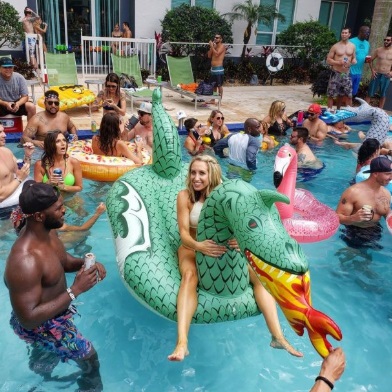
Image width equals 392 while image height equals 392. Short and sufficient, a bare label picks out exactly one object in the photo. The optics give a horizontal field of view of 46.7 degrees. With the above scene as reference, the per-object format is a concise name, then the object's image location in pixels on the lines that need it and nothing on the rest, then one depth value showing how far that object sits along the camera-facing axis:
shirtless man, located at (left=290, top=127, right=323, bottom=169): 7.09
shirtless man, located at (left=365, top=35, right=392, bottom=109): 11.22
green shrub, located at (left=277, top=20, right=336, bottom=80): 16.00
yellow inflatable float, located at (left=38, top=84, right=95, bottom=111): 9.39
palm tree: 15.28
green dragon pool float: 2.61
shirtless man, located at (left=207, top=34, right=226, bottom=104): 12.13
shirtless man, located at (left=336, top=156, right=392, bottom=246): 4.73
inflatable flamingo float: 4.58
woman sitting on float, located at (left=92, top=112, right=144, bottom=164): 6.04
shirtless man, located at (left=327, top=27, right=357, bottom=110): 10.87
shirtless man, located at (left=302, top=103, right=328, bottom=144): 8.23
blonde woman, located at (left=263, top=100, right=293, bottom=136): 8.51
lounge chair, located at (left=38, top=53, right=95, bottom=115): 10.36
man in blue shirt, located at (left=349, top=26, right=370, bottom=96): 11.59
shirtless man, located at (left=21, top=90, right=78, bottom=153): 6.37
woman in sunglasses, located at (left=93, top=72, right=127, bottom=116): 7.89
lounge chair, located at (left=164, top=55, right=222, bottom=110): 12.28
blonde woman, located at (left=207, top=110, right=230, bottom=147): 7.73
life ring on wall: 14.81
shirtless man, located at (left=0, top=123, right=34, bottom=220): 4.87
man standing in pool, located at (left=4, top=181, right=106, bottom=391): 2.45
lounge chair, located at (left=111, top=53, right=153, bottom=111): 11.83
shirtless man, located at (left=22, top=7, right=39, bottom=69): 12.10
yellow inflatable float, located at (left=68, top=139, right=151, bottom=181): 5.96
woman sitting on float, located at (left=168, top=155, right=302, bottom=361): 3.24
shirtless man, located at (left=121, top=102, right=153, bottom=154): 6.92
